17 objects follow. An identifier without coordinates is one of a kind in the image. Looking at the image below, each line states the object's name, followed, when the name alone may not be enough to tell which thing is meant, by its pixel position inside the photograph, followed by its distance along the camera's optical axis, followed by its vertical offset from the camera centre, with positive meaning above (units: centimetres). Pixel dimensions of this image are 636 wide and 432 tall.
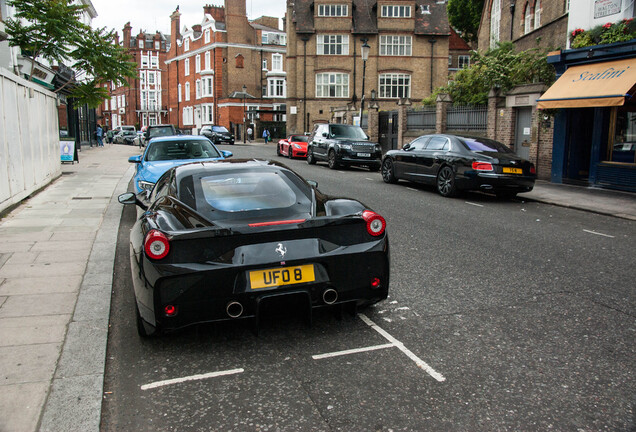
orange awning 1324 +130
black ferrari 369 -87
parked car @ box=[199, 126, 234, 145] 4634 -12
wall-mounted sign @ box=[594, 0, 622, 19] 1473 +356
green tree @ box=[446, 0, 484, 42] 5503 +1253
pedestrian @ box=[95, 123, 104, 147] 4514 -34
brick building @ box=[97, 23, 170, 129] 9369 +796
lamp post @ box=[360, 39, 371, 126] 2821 +439
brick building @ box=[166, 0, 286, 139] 6507 +813
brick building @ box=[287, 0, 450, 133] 4953 +735
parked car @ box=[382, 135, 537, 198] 1261 -78
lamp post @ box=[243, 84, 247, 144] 5681 +196
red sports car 2931 -72
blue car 1035 -41
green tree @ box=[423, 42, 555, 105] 1936 +231
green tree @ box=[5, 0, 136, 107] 1590 +277
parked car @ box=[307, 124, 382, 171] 2116 -55
